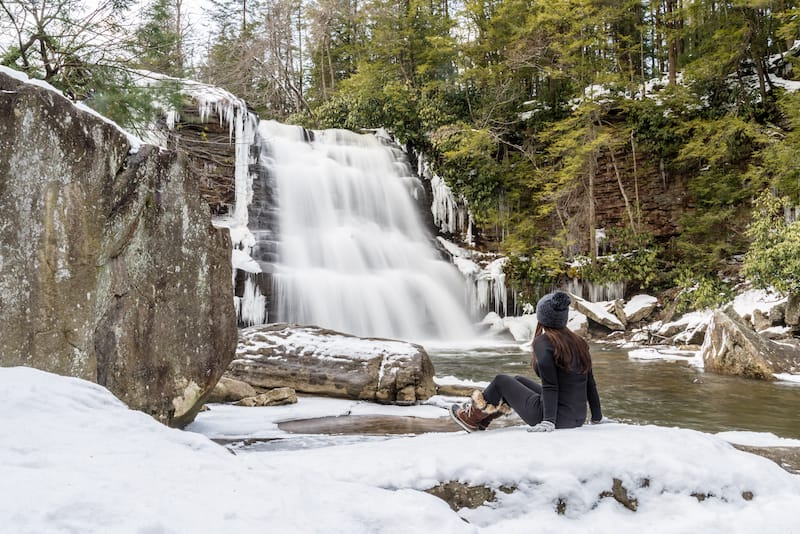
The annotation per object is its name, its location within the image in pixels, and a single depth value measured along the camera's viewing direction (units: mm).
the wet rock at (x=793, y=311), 9734
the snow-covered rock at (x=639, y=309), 13781
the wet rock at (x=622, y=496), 2486
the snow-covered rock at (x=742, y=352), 7562
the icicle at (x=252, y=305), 11938
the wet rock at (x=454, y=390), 6109
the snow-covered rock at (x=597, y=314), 13367
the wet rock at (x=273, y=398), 5207
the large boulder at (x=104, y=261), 3246
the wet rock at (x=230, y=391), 5363
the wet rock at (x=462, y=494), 2432
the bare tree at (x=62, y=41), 4656
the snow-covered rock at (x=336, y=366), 5582
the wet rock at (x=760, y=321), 10250
